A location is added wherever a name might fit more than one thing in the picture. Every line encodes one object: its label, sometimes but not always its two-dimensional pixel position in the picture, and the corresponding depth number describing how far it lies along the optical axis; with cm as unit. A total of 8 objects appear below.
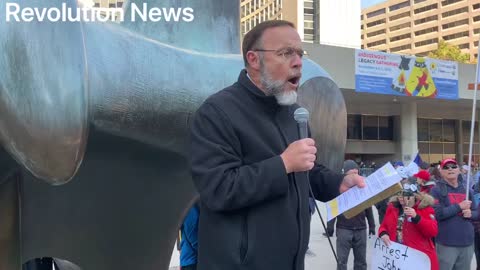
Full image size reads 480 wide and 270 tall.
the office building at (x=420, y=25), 9462
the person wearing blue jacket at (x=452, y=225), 480
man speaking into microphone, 162
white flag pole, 486
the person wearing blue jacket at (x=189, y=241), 376
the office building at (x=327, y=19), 5269
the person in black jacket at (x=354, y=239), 584
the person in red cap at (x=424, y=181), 509
